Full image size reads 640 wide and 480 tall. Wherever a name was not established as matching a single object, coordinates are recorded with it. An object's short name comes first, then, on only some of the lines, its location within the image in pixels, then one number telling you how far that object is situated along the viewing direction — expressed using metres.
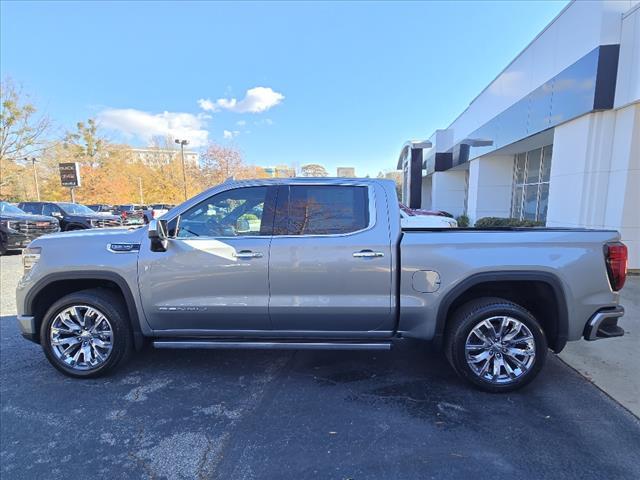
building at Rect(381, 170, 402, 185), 66.50
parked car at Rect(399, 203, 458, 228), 7.61
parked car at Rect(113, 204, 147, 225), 17.86
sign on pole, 23.83
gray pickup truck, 2.98
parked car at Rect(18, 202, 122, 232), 14.92
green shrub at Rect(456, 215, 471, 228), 17.03
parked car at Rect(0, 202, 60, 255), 10.78
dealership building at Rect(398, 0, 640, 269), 6.74
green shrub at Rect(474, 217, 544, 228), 10.49
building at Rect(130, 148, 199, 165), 48.56
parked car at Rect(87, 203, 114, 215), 26.20
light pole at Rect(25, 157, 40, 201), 27.03
